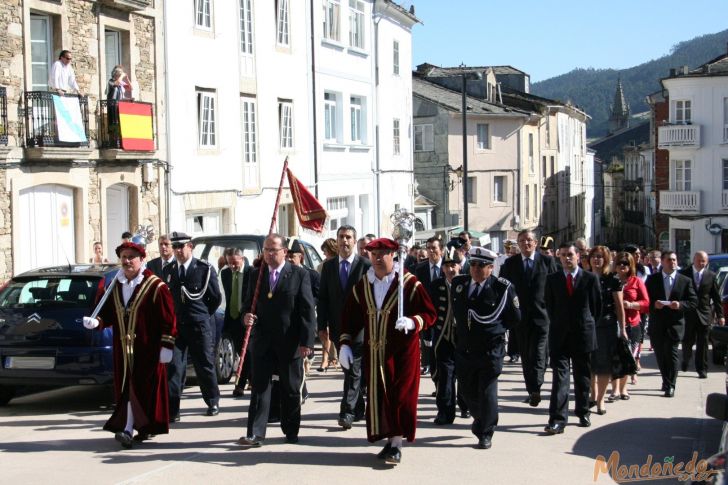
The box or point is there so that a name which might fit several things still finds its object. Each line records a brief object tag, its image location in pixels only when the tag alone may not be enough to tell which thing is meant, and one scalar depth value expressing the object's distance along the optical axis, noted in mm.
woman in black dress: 11641
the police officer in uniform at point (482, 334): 9742
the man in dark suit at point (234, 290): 13508
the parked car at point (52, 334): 11352
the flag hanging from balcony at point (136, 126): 21281
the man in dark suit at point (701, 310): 15117
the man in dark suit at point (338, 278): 11617
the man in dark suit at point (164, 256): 11754
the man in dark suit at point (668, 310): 13336
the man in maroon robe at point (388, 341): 9000
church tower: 153375
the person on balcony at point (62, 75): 19438
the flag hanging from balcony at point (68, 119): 19469
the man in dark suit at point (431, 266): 12930
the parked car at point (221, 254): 14023
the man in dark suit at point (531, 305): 12055
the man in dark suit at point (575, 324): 10812
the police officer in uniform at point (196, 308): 11359
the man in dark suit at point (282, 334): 9797
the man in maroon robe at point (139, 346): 9680
